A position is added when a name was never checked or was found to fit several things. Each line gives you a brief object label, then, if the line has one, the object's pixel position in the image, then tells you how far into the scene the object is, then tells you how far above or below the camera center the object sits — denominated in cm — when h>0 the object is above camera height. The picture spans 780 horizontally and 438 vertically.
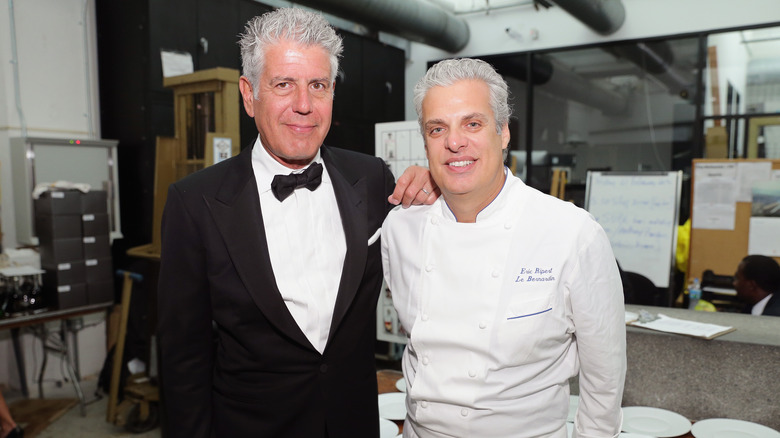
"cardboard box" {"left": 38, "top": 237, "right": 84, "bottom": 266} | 375 -49
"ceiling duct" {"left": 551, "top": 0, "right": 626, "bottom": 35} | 473 +150
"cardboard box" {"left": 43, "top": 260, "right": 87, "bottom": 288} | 374 -65
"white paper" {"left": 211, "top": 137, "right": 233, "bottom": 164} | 316 +18
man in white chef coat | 121 -25
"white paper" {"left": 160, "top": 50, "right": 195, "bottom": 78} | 416 +86
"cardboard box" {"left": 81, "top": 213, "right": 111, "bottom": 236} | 389 -33
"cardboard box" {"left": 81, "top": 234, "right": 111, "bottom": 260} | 391 -48
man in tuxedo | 130 -22
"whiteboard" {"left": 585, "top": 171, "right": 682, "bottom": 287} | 454 -27
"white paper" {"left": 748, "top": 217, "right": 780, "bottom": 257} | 432 -40
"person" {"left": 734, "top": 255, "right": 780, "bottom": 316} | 354 -61
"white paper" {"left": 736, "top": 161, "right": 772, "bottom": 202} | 444 +7
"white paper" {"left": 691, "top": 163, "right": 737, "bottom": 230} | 454 -10
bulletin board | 446 -50
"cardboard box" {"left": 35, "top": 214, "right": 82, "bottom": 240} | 373 -33
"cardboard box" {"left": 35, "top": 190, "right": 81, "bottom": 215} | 371 -17
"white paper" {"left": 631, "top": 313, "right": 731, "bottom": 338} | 189 -49
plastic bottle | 417 -81
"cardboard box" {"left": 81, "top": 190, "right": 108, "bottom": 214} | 387 -17
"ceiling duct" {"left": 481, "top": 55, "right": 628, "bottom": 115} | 606 +107
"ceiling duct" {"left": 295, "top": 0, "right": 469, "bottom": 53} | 430 +146
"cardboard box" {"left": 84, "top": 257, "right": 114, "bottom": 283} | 392 -65
